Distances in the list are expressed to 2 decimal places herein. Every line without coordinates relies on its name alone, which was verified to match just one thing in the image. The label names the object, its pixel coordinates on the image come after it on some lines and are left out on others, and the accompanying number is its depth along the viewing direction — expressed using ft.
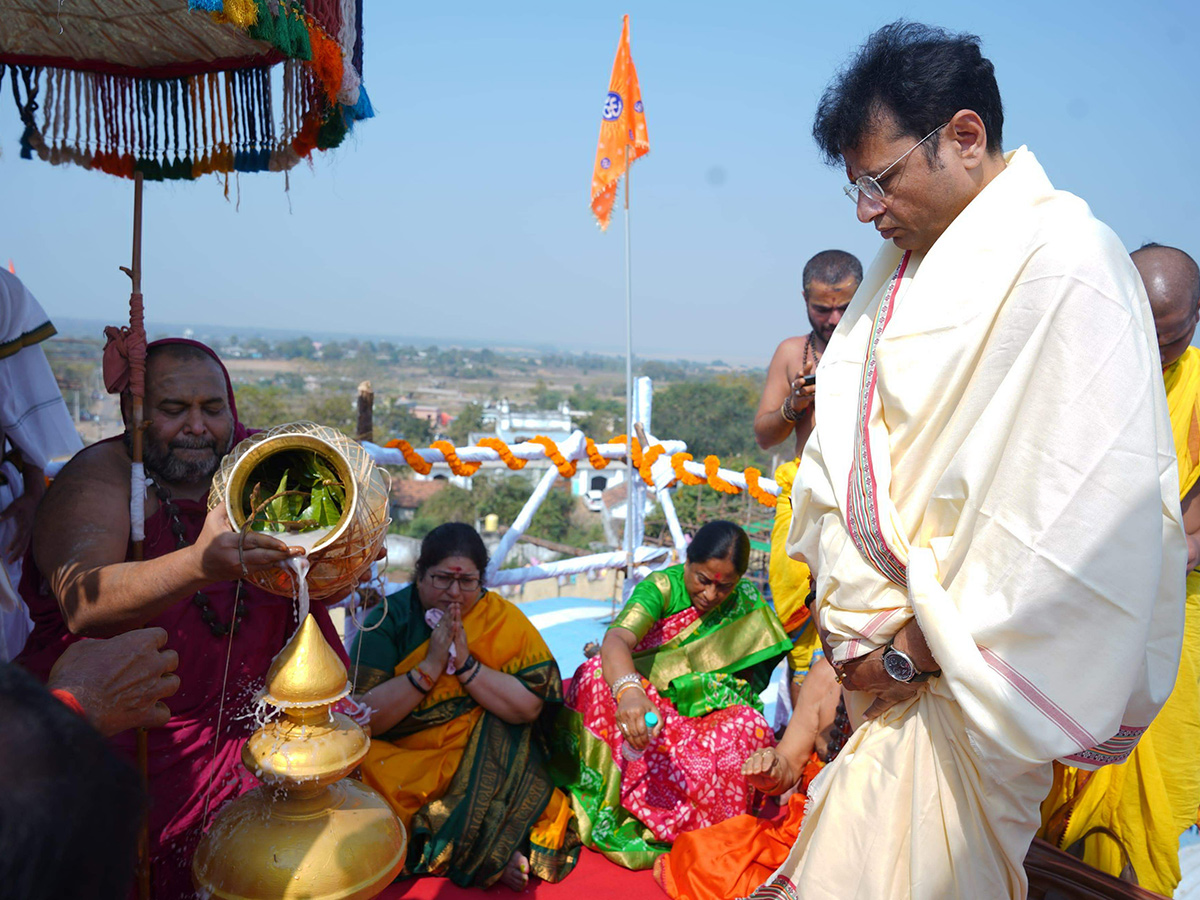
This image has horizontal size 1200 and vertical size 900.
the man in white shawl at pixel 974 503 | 5.26
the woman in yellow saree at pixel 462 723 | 10.50
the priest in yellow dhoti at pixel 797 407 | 13.08
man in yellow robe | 9.23
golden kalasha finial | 4.91
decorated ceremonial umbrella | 7.22
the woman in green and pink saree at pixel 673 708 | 11.33
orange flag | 20.99
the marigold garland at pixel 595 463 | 16.80
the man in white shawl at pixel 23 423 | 9.15
